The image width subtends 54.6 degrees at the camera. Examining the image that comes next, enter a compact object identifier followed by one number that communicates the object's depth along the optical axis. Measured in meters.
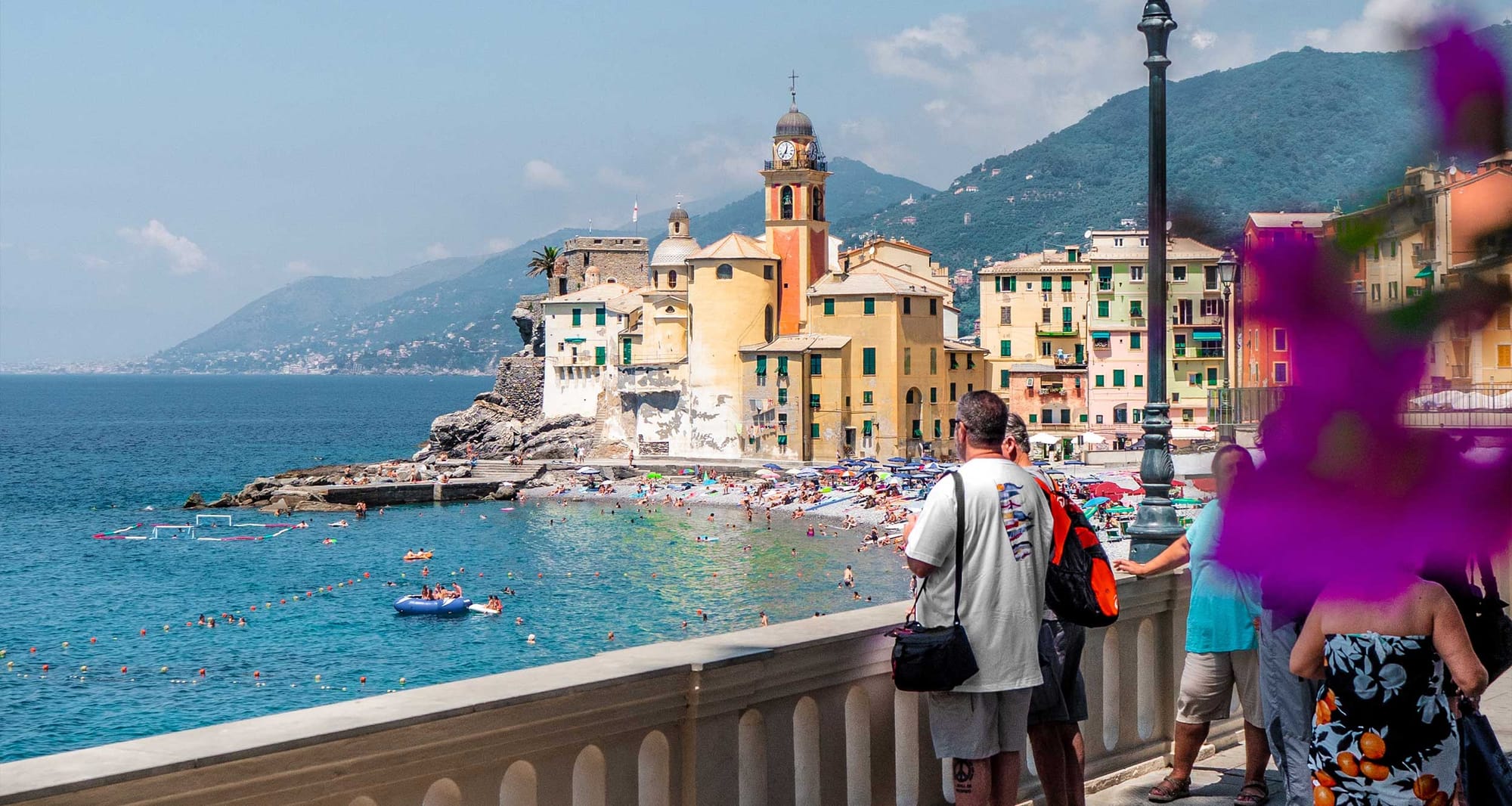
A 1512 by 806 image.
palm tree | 110.56
